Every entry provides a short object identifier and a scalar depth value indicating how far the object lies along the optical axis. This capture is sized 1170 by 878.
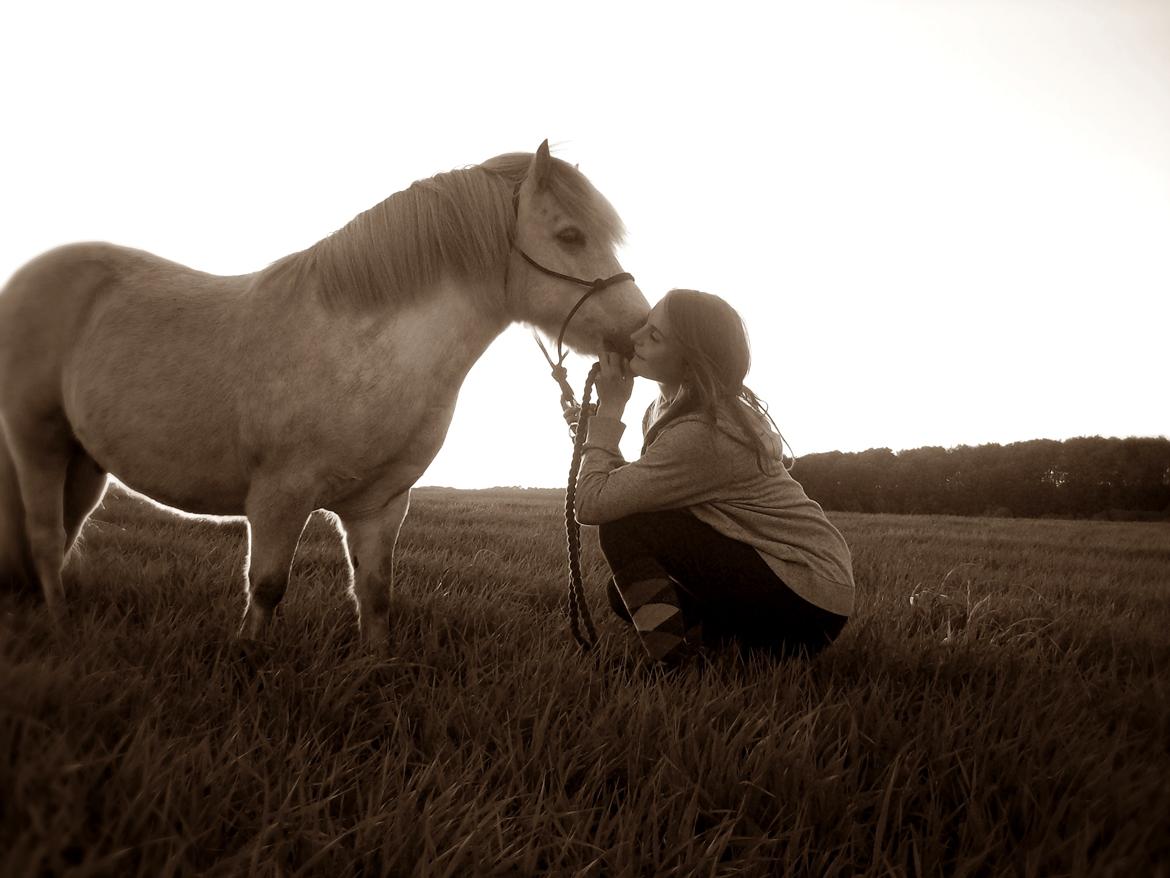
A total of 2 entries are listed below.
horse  2.34
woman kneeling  2.59
